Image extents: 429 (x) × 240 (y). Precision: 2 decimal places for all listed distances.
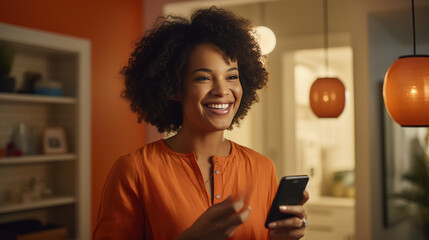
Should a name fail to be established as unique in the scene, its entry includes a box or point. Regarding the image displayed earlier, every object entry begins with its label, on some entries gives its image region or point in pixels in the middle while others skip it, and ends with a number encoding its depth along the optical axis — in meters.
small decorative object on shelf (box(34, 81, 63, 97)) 3.24
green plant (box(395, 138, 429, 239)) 4.25
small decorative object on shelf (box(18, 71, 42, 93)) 3.30
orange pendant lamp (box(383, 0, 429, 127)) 1.80
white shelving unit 3.21
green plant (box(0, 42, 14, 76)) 2.92
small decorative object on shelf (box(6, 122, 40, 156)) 3.07
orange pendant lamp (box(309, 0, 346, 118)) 2.82
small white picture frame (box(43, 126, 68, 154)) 3.30
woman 1.30
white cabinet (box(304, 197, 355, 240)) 4.71
